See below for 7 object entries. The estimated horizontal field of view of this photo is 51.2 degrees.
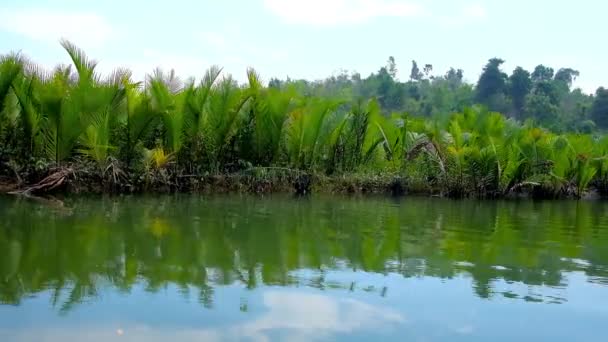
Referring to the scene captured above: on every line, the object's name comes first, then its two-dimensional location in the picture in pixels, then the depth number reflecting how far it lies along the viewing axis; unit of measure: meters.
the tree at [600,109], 36.06
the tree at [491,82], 44.00
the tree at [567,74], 61.50
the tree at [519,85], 43.25
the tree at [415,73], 64.06
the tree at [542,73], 55.70
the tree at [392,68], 52.09
